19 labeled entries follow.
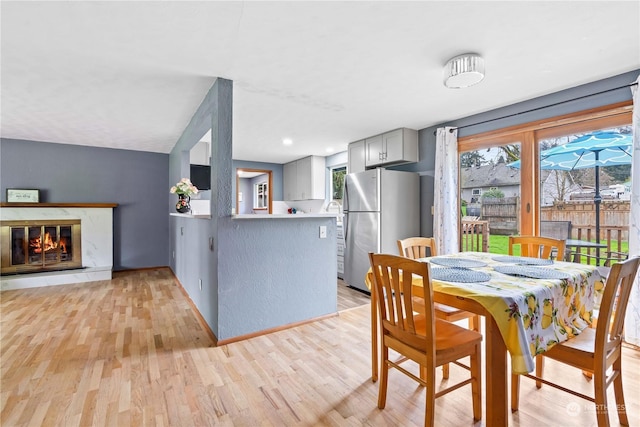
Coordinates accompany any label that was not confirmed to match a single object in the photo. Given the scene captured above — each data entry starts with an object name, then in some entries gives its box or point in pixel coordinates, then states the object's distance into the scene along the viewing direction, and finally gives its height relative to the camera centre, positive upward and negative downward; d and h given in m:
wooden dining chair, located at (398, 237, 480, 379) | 1.93 -0.62
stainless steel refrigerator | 3.88 -0.01
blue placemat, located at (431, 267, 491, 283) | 1.59 -0.35
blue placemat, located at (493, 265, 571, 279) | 1.62 -0.34
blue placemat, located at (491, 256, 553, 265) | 2.02 -0.33
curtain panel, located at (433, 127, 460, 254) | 3.62 +0.23
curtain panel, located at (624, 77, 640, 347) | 2.29 -0.08
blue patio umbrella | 2.54 +0.53
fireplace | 4.41 -0.50
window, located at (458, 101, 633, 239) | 2.67 +0.73
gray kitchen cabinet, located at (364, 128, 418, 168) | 4.05 +0.91
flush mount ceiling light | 2.13 +1.02
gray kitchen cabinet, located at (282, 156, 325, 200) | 5.96 +0.69
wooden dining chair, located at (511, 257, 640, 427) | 1.33 -0.65
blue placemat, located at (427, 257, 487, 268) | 1.98 -0.34
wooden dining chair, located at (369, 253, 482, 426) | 1.41 -0.65
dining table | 1.28 -0.43
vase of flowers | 3.70 +0.26
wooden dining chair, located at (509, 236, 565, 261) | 2.24 -0.26
